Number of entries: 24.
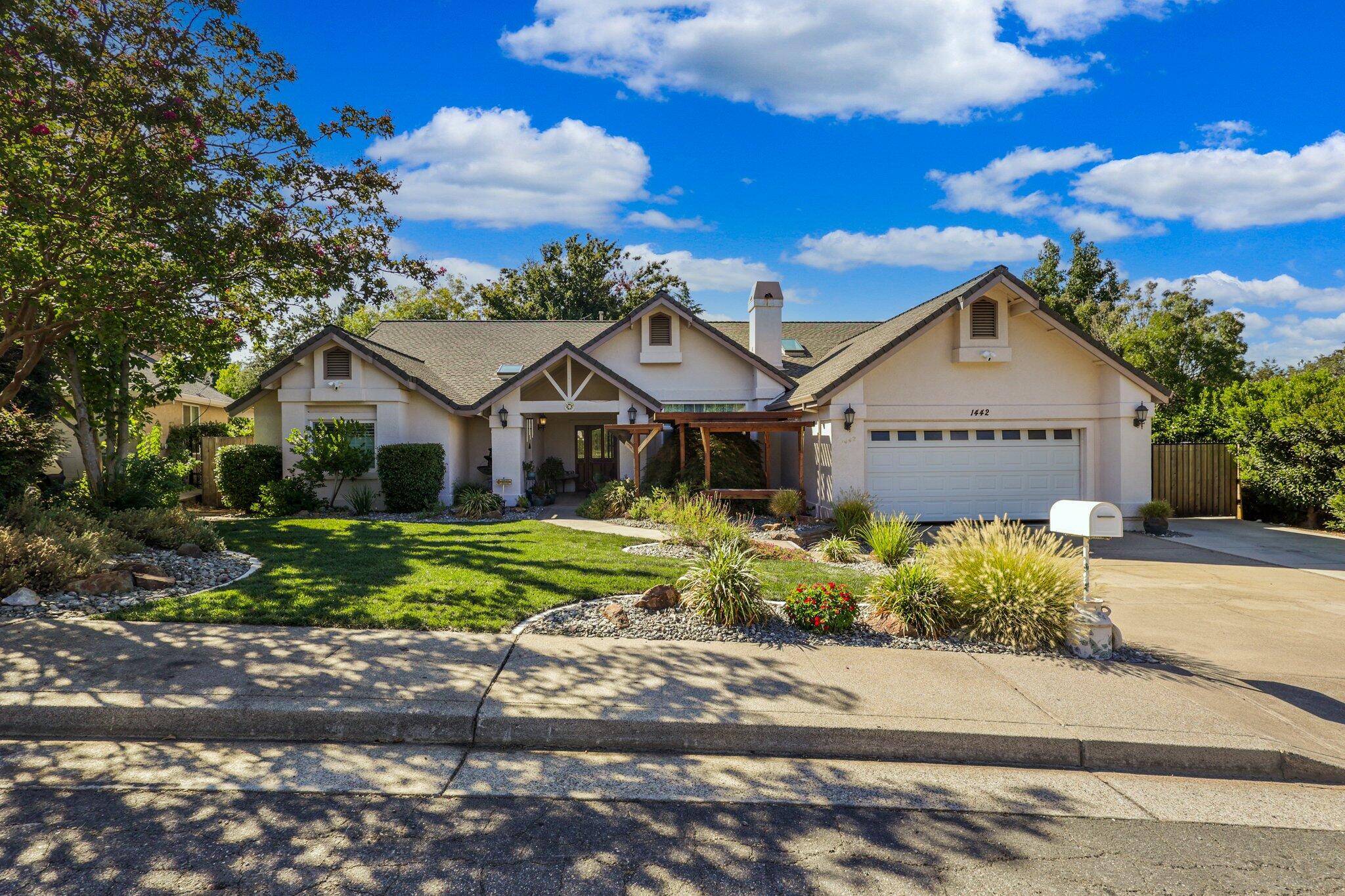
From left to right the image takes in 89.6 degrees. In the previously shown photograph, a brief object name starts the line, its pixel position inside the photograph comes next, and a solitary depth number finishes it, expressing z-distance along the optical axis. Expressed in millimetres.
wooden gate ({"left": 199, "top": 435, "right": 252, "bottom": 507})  17703
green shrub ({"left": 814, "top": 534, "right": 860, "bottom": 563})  10297
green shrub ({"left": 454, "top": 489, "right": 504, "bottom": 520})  15297
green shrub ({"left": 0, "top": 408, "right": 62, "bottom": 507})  10586
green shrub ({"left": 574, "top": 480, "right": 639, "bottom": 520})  15234
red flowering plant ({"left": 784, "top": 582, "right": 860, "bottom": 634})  6613
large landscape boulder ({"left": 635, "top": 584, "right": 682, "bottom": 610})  7133
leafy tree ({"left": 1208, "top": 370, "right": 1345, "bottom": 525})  13266
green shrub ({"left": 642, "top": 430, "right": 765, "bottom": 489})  16047
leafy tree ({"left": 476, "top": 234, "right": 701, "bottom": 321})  36500
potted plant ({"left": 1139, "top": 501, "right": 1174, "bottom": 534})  13867
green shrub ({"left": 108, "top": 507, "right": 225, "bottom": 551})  9898
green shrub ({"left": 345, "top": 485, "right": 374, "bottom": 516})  15969
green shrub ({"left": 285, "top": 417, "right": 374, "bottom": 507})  15828
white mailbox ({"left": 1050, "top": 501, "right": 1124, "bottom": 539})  5805
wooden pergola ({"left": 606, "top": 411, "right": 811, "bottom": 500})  14773
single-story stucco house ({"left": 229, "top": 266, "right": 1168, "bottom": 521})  14461
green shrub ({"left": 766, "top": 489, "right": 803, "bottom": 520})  14039
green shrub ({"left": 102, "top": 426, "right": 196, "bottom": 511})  11688
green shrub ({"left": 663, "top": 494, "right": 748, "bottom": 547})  10758
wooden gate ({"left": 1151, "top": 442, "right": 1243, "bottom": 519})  16109
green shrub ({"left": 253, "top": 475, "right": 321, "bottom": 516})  15586
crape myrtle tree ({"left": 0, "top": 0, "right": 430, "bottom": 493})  7523
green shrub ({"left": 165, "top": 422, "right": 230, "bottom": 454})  18844
